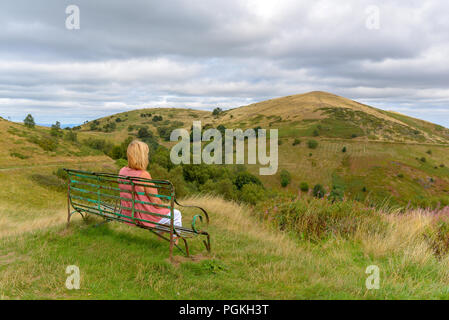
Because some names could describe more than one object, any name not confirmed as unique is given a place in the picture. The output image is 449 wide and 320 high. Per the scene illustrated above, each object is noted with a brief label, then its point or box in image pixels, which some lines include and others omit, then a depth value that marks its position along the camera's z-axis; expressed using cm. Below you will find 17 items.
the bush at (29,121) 5572
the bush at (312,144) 8738
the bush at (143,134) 10544
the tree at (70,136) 6216
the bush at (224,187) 3607
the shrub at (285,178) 7053
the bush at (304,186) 6806
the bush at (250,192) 3348
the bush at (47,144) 3961
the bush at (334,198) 795
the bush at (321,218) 639
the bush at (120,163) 4179
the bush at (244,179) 5044
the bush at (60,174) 3034
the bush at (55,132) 5522
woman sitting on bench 478
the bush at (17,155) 3318
